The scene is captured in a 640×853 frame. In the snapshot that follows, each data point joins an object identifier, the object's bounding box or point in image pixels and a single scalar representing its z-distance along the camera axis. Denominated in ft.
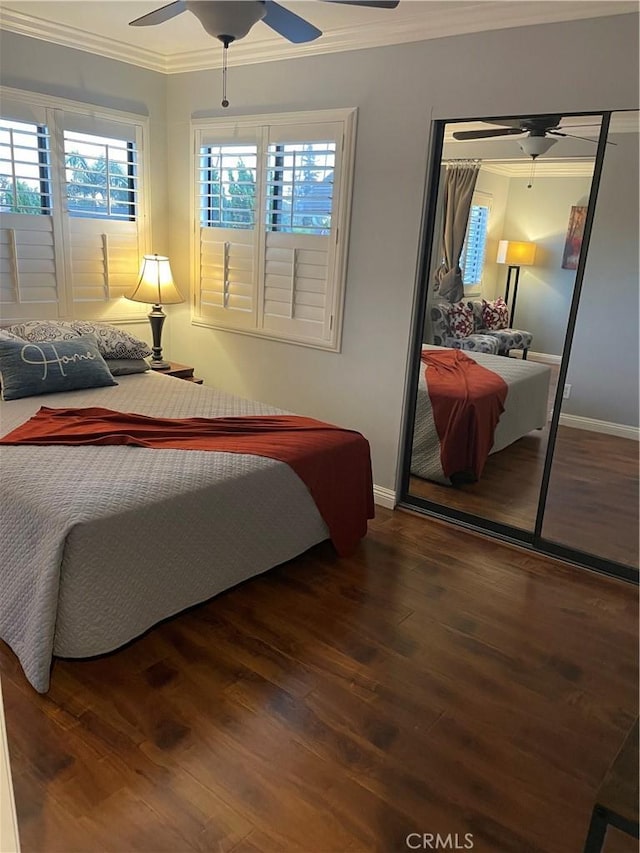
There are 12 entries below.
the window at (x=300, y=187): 12.09
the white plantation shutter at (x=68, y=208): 12.11
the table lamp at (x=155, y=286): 13.84
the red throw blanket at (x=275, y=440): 9.03
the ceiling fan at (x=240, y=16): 6.52
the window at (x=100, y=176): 12.97
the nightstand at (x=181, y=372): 14.02
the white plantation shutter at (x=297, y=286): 12.59
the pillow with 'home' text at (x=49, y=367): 10.58
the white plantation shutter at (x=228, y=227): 13.35
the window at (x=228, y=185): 13.30
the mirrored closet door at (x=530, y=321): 9.53
